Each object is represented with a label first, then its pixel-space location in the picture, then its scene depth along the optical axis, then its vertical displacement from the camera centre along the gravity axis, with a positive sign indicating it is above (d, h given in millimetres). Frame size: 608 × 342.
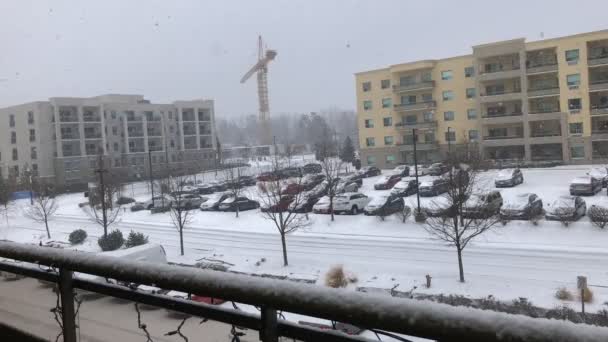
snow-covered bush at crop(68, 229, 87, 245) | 22766 -2984
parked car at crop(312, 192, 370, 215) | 24156 -2393
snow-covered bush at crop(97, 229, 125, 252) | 20828 -2988
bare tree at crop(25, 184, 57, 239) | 27178 -1834
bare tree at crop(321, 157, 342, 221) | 24062 -1569
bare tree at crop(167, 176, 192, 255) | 19986 -2246
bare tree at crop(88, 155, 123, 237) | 28798 -1736
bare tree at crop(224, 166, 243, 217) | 28934 -1864
